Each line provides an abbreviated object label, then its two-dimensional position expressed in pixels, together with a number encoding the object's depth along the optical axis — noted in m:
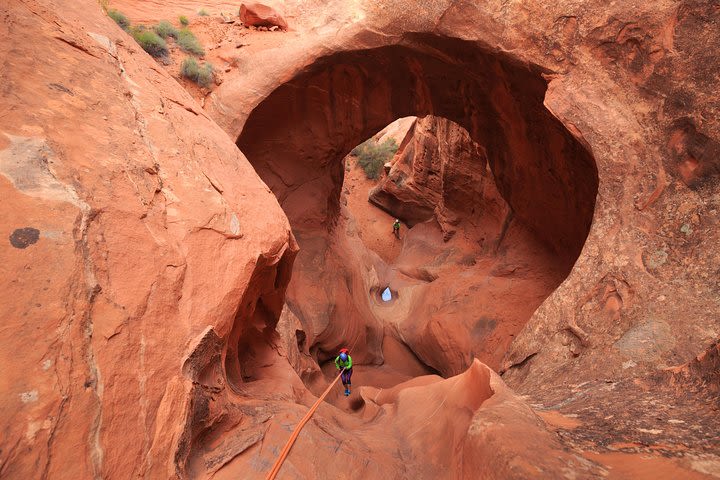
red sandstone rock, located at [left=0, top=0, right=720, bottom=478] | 1.83
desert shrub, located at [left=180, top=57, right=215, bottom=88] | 6.09
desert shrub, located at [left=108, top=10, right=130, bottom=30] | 6.27
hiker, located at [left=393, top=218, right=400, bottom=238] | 15.59
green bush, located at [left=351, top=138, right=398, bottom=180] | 18.95
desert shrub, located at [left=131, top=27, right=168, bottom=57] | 5.96
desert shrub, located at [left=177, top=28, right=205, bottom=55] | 6.38
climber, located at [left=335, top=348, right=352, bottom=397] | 7.14
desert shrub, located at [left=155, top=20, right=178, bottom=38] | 6.37
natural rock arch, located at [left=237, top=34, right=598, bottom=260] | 5.96
